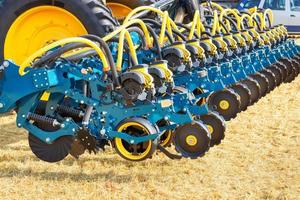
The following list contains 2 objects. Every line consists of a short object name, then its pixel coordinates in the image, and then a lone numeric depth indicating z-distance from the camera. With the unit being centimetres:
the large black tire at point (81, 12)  529
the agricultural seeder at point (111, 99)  416
